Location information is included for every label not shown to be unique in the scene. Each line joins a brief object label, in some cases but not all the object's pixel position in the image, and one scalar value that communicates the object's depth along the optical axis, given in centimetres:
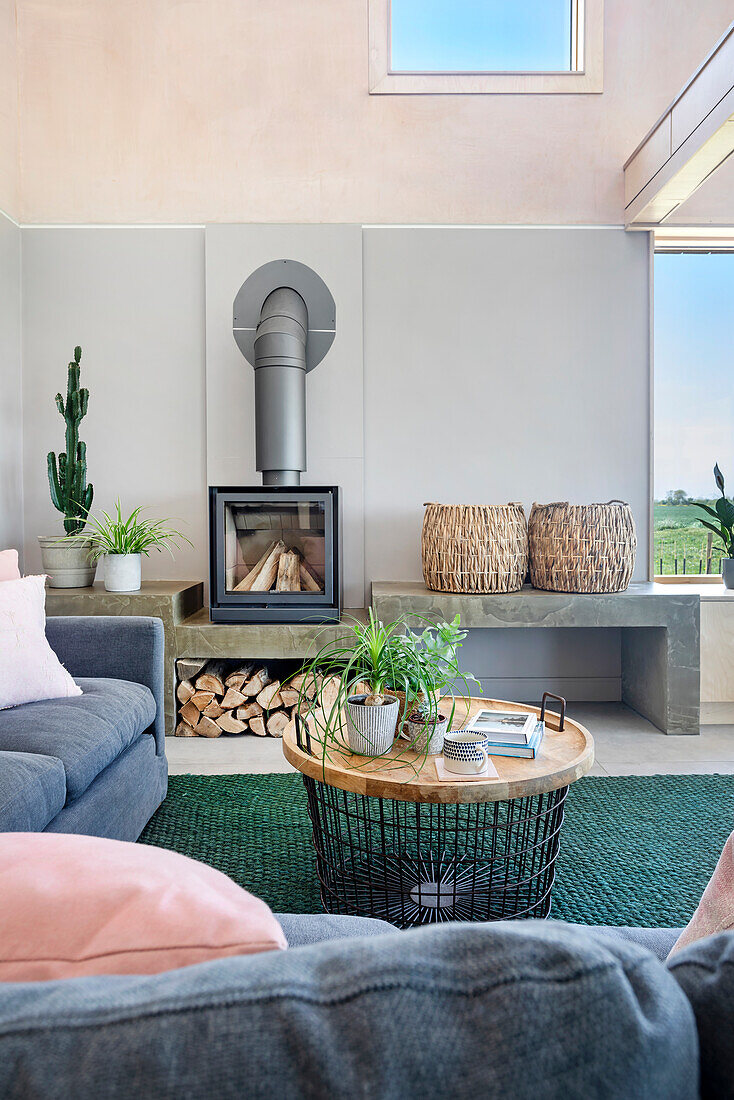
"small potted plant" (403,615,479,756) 175
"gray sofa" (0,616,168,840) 166
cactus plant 367
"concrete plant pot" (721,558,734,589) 387
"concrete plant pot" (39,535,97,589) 363
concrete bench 338
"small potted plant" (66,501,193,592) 348
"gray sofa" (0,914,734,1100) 35
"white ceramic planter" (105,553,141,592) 348
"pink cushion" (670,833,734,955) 66
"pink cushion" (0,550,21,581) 239
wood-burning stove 348
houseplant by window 380
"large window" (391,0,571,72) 392
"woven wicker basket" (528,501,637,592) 346
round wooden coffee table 159
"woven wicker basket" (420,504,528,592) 347
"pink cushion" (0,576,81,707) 208
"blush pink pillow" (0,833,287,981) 49
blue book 179
